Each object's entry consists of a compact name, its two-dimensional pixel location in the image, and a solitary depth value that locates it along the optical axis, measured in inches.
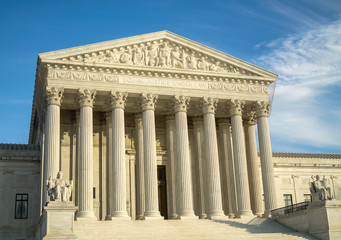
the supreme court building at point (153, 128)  1477.6
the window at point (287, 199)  2069.4
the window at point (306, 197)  2094.0
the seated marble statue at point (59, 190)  1159.6
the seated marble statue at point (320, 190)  1320.1
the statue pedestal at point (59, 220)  1092.5
